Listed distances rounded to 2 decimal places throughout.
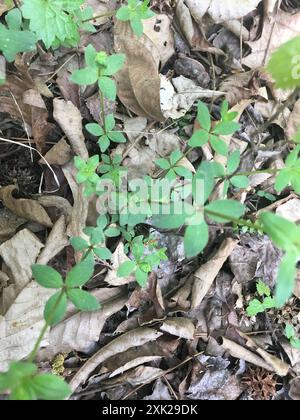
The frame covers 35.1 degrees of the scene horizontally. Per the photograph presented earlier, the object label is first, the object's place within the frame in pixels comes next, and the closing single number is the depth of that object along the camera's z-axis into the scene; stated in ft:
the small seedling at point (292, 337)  1.00
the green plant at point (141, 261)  0.85
